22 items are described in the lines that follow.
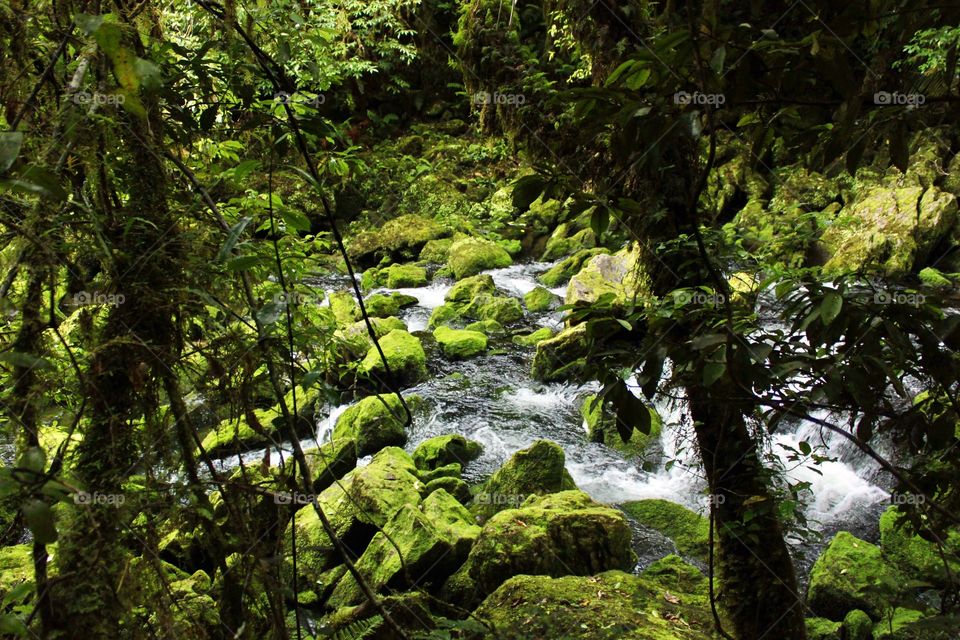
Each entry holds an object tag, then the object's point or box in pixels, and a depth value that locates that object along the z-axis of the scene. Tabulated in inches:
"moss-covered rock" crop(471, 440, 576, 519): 183.9
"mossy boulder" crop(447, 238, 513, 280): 445.4
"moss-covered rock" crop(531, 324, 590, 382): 270.8
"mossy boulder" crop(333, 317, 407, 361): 301.4
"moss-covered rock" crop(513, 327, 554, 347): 323.8
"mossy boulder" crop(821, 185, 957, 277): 327.3
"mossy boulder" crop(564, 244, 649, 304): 335.9
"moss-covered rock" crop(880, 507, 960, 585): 147.9
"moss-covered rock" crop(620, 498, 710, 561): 171.6
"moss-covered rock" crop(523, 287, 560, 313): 370.6
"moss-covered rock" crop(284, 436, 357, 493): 191.9
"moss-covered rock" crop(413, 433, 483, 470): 215.0
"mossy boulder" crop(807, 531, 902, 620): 135.6
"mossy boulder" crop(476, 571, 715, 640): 90.4
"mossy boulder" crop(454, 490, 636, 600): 132.7
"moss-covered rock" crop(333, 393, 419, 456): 231.8
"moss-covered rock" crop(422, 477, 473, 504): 186.9
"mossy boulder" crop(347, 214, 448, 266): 507.2
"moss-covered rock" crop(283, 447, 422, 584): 159.6
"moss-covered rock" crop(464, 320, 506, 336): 341.7
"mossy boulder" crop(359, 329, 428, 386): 282.7
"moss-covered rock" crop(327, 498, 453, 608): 139.6
